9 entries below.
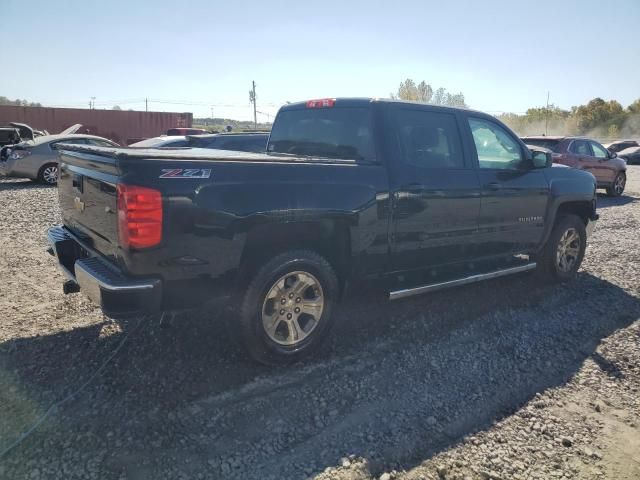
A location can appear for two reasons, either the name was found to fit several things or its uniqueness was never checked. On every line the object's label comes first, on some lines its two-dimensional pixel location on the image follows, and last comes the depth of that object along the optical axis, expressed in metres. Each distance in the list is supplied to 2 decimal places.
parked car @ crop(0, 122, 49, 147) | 14.91
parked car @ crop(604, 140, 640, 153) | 29.61
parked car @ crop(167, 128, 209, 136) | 19.34
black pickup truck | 2.88
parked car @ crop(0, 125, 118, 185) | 12.24
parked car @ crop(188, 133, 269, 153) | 9.64
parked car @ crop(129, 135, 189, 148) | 11.22
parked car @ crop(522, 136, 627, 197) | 12.48
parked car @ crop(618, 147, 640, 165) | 27.98
